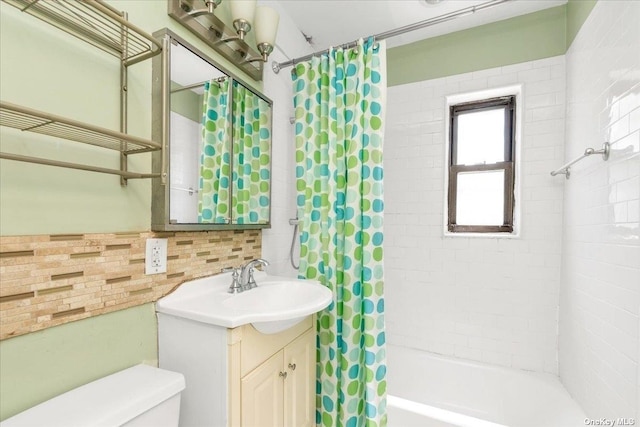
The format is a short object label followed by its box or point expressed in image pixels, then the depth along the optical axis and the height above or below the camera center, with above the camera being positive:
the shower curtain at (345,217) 1.53 -0.05
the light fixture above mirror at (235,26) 1.21 +0.84
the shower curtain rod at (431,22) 1.41 +0.94
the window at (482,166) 2.07 +0.33
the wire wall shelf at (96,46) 0.69 +0.50
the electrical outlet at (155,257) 1.05 -0.19
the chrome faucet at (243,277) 1.32 -0.33
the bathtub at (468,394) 1.50 -1.13
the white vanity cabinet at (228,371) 0.94 -0.57
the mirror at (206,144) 1.08 +0.29
